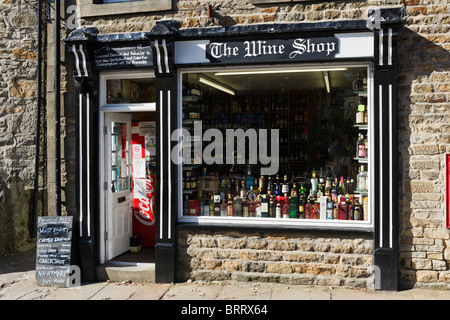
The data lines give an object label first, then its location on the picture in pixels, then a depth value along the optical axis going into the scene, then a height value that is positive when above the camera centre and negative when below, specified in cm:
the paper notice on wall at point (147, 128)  786 +65
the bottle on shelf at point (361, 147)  634 +22
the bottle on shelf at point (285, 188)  683 -38
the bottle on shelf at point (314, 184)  678 -32
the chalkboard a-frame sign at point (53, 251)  650 -126
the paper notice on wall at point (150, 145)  788 +34
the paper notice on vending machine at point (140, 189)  797 -43
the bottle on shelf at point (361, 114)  636 +69
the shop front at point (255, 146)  603 +27
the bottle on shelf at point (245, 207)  677 -66
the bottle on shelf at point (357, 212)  629 -70
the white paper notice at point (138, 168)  789 -6
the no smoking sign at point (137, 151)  791 +25
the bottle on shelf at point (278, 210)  666 -70
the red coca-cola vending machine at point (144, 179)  790 -25
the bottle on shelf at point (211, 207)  684 -66
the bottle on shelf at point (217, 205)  685 -64
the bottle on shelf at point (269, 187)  686 -37
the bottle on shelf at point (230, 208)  680 -68
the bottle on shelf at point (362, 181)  629 -26
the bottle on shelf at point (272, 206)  669 -65
